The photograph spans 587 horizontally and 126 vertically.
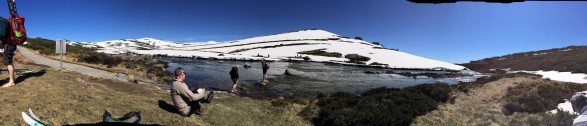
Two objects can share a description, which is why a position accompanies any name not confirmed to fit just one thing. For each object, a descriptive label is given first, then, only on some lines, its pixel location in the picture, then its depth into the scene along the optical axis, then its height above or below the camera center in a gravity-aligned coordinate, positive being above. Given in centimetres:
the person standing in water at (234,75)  2573 -90
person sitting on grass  1345 -118
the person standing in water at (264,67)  3301 -49
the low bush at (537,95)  2178 -173
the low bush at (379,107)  1802 -210
